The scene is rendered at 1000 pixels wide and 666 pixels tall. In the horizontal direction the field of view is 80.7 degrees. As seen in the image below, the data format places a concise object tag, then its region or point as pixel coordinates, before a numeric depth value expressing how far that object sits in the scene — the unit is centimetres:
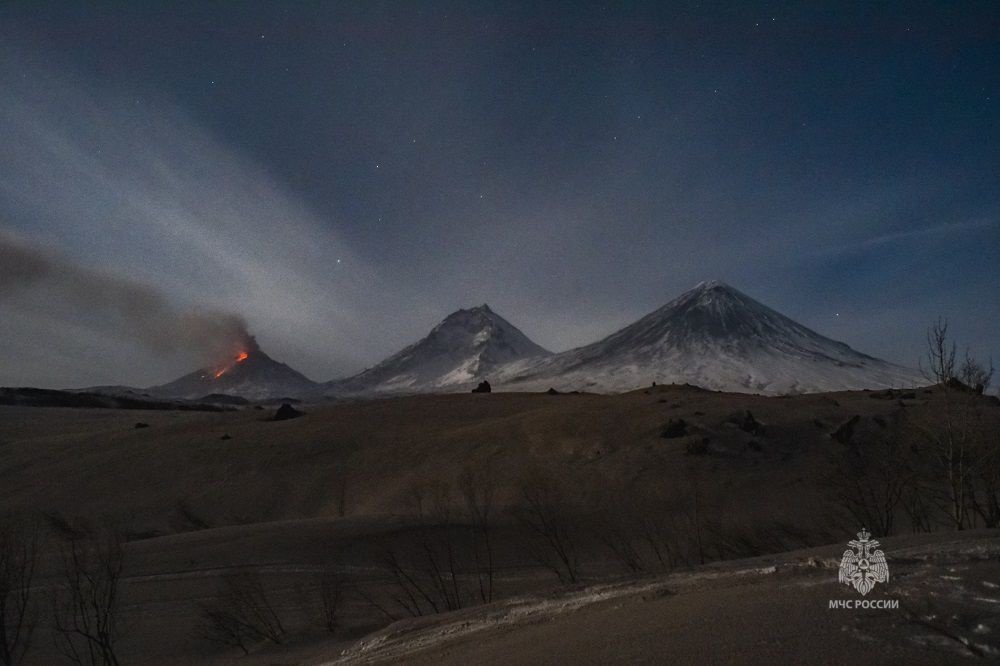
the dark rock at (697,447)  2248
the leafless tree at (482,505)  1350
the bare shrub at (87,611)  761
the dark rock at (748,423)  2420
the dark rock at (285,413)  3931
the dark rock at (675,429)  2441
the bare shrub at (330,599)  884
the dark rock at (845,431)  2381
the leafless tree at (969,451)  934
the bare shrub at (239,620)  898
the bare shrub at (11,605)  730
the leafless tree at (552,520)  1423
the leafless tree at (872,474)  1141
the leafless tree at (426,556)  1112
